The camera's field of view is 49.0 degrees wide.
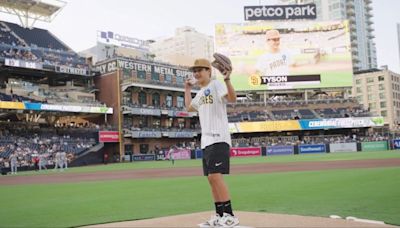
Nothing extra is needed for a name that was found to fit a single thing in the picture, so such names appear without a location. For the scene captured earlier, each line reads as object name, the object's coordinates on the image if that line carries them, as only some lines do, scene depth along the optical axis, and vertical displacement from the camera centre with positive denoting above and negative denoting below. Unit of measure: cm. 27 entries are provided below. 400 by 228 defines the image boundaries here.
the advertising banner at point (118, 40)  7229 +1772
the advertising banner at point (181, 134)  6504 +131
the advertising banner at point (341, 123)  6344 +210
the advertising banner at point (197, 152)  5550 -131
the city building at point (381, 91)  12381 +1275
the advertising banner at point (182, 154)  5550 -144
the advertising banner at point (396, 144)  5396 -106
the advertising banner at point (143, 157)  5569 -165
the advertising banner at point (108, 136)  5572 +121
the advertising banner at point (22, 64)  4828 +958
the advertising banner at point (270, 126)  6362 +199
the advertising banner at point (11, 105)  4607 +470
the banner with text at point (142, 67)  6300 +1161
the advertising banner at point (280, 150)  5441 -132
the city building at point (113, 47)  7219 +1650
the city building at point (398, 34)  14835 +3445
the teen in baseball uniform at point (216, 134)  616 +11
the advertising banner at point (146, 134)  5978 +140
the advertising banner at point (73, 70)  5398 +974
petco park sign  6631 +1921
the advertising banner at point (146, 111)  6144 +468
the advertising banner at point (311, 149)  5419 -129
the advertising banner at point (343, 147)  5375 -121
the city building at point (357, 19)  14212 +3905
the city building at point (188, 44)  14975 +3414
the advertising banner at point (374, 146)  5328 -118
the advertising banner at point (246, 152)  5474 -137
